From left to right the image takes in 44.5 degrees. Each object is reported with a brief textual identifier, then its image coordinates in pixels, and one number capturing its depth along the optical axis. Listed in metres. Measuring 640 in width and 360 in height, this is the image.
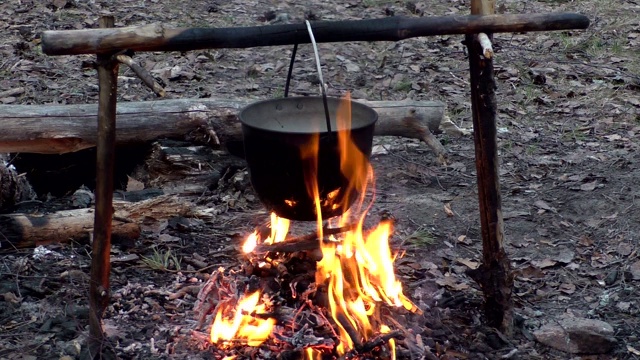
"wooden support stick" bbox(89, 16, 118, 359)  3.43
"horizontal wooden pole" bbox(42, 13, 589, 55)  3.30
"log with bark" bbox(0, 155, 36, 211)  5.10
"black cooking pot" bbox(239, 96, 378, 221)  3.17
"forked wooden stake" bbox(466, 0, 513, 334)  3.78
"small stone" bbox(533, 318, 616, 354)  4.00
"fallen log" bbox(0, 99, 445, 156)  5.45
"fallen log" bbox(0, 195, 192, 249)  4.77
